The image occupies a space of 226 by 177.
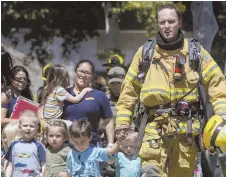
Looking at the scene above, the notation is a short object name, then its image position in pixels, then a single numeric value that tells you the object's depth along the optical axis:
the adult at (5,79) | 11.81
